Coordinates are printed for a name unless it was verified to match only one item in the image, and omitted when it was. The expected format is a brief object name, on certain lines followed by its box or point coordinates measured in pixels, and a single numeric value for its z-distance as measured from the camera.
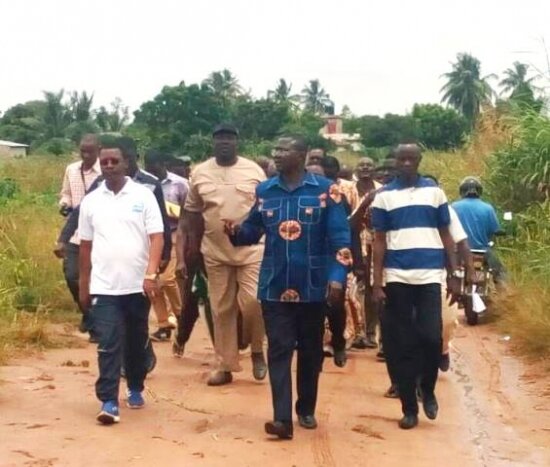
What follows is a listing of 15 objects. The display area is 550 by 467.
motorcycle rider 13.88
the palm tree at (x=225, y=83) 63.31
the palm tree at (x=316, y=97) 106.00
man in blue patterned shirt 7.27
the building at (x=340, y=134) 59.23
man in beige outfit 8.96
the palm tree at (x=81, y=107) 65.81
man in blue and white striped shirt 7.69
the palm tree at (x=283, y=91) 80.53
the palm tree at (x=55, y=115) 65.56
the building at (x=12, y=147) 54.08
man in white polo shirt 7.59
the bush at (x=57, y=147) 49.02
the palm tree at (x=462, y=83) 81.06
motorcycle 13.69
